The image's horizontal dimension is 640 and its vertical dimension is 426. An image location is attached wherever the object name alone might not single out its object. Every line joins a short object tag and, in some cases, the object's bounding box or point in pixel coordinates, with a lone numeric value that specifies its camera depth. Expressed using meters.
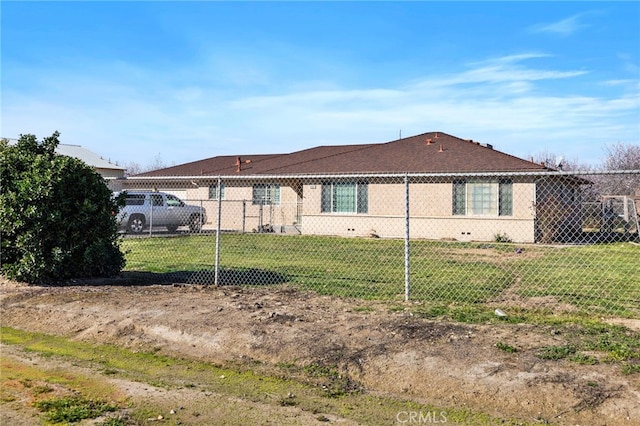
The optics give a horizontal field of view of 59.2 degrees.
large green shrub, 8.89
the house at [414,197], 21.06
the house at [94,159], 45.28
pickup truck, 22.14
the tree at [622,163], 37.88
